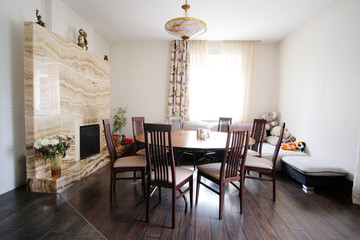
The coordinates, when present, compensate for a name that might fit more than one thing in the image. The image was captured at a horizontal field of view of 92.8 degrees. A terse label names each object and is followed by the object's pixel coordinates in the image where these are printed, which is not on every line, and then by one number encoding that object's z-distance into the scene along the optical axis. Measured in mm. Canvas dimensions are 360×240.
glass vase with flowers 2230
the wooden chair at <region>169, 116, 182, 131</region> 3605
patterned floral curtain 4566
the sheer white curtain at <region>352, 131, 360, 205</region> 2088
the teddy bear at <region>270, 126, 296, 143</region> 3688
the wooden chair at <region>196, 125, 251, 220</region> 1743
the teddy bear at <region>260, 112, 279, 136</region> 4329
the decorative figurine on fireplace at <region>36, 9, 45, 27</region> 2313
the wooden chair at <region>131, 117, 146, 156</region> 2900
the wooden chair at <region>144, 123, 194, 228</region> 1616
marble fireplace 2229
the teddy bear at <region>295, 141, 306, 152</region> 3301
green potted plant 4561
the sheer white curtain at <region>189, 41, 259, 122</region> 4488
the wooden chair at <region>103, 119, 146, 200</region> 2080
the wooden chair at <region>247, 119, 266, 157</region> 2732
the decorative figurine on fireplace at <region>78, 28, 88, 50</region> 3145
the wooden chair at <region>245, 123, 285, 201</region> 2123
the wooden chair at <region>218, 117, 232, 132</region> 3631
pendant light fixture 2164
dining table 1831
